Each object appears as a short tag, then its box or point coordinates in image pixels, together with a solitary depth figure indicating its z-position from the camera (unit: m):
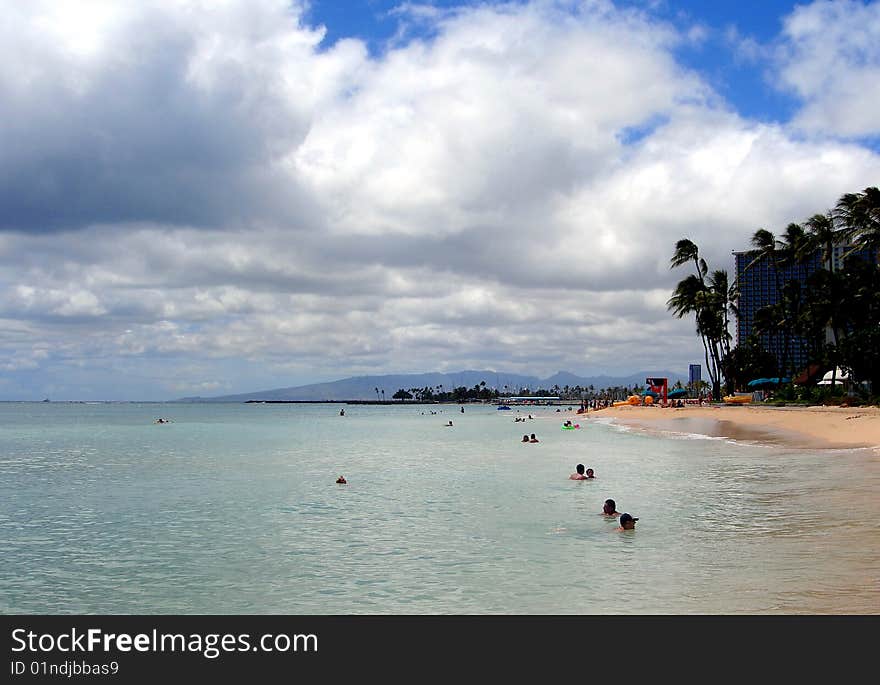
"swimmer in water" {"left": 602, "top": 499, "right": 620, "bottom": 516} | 16.16
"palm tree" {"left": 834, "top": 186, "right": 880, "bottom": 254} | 52.50
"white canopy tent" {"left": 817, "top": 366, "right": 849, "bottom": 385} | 68.28
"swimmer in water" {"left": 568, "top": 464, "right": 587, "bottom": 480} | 24.27
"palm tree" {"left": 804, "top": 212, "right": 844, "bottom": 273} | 65.44
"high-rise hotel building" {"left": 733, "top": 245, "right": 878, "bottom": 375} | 128.25
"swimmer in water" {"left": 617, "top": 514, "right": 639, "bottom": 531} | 14.62
